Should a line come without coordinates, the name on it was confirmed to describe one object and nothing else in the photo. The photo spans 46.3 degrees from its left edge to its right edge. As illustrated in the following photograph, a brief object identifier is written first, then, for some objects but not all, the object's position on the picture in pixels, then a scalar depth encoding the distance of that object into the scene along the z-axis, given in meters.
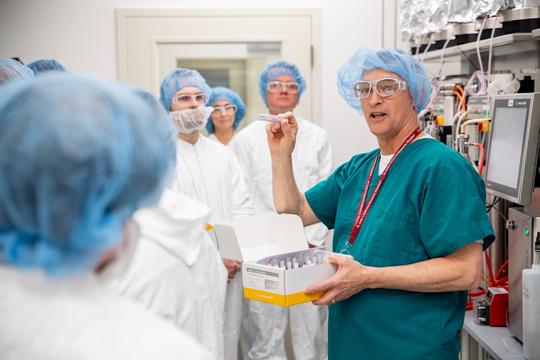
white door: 3.95
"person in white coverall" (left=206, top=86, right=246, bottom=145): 3.79
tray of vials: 1.54
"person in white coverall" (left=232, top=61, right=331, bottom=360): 3.13
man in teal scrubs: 1.53
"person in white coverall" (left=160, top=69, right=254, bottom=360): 2.73
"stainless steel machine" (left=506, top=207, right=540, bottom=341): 1.82
